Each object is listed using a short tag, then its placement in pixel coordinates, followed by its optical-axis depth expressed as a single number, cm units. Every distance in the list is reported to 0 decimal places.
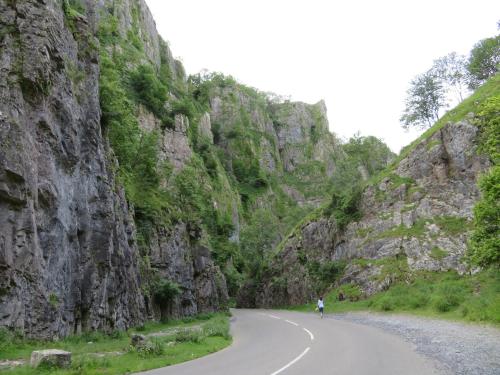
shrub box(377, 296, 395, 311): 2838
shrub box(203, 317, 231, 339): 1852
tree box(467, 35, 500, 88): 5350
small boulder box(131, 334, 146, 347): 1387
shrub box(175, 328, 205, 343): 1633
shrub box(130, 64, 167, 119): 5084
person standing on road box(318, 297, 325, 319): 2968
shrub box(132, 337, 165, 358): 1291
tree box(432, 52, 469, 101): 5791
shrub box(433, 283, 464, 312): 2284
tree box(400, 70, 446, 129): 5897
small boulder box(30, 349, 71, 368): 1020
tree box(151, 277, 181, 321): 2922
